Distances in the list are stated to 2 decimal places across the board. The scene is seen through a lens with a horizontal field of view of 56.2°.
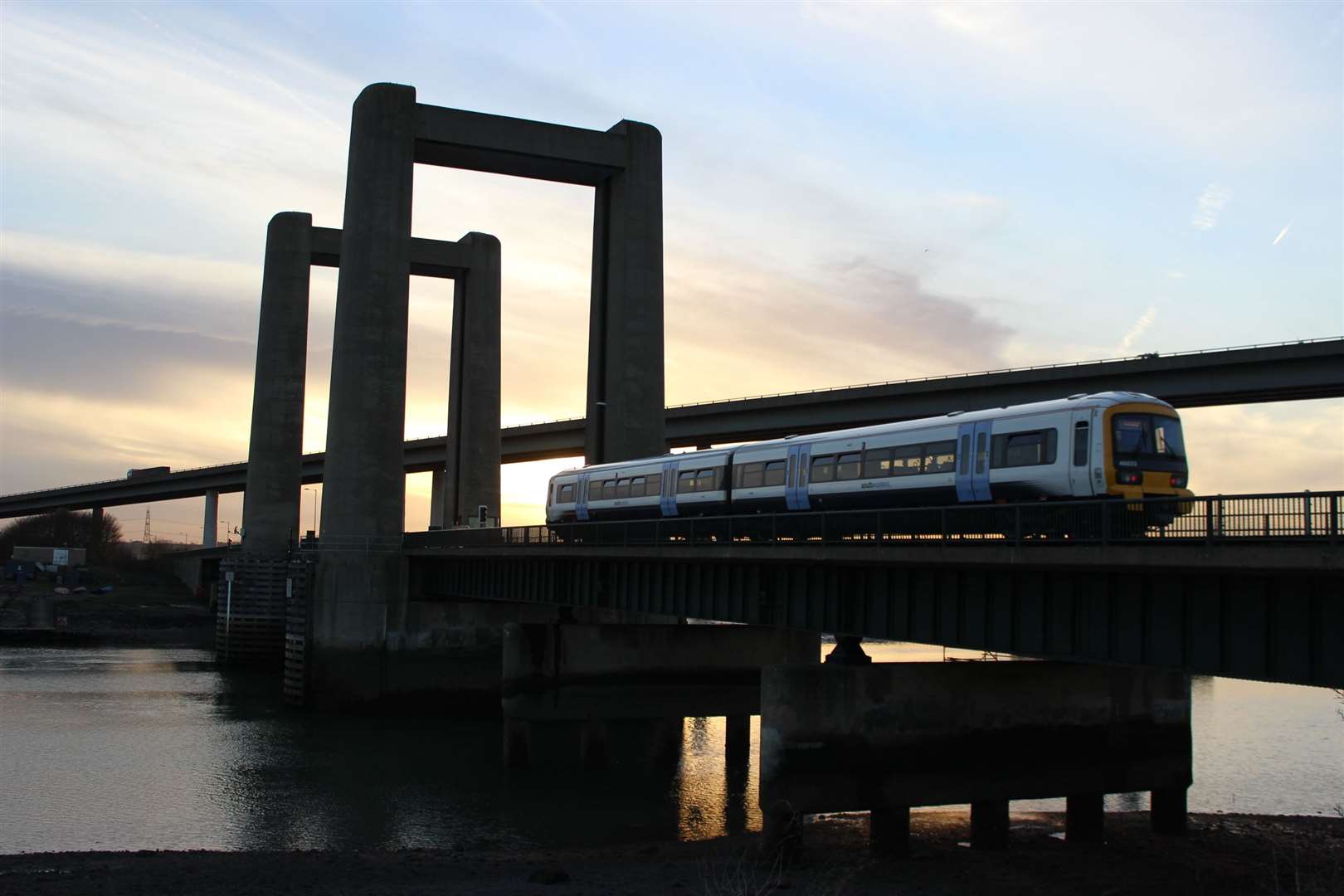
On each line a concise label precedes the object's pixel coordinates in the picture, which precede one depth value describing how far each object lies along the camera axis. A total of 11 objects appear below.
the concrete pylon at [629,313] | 63.22
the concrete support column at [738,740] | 43.88
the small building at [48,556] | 140.05
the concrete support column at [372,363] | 59.78
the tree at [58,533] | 176.50
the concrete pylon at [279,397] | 89.69
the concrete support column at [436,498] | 140.75
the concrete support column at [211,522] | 153.62
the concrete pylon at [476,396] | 87.50
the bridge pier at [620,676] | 42.75
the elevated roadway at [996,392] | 60.81
